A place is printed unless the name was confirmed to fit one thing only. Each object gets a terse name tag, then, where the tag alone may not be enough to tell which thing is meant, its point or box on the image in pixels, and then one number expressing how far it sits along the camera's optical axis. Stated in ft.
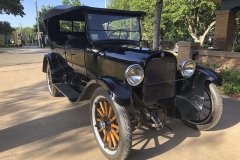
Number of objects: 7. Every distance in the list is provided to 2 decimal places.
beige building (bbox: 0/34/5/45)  116.29
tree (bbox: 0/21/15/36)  117.11
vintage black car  7.62
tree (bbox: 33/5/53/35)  116.16
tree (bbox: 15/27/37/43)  259.39
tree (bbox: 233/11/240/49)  52.34
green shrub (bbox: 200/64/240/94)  16.47
